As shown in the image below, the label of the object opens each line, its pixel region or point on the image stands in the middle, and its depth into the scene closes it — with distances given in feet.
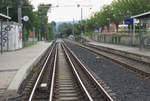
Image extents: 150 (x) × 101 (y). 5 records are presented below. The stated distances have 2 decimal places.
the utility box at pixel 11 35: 95.25
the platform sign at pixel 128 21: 134.09
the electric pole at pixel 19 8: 107.82
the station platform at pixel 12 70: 34.04
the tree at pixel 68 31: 560.61
